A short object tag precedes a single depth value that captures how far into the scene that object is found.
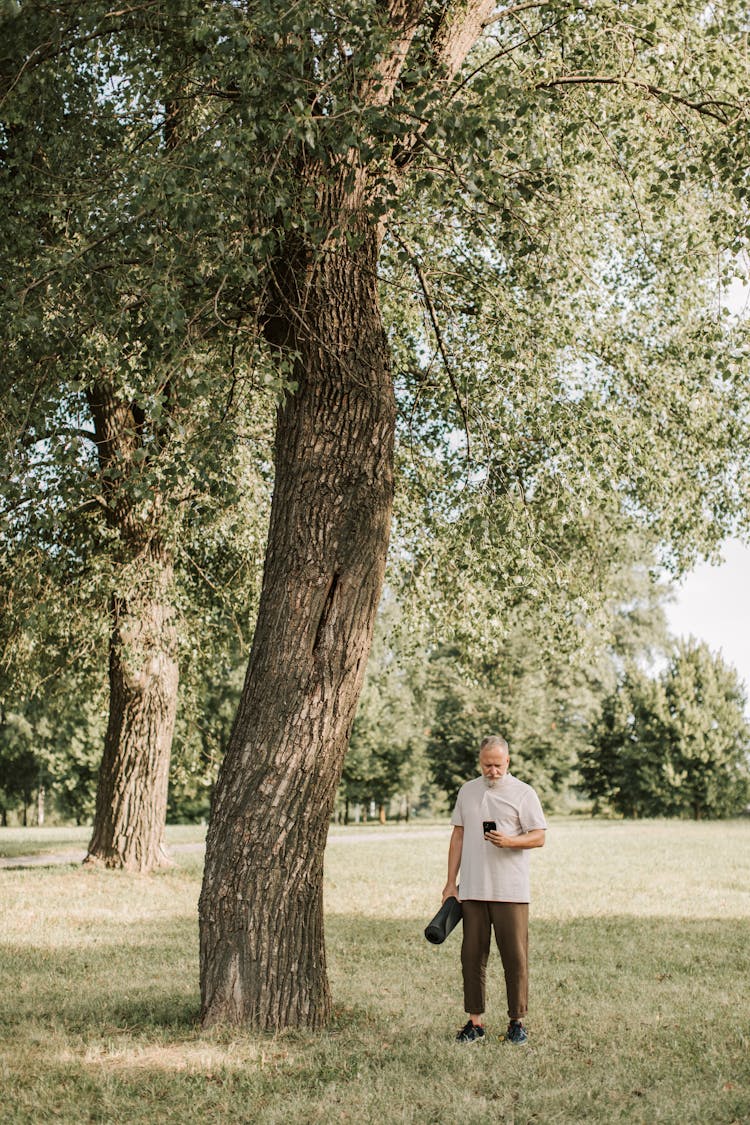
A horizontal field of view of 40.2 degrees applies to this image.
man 6.55
